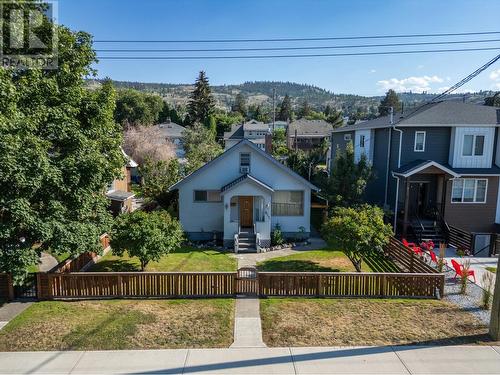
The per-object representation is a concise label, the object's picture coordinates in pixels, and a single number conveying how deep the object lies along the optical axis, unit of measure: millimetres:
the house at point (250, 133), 67438
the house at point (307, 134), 68688
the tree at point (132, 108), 65062
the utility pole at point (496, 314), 9805
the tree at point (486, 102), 30578
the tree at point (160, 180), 24875
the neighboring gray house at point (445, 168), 21500
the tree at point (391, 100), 117500
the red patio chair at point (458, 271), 13722
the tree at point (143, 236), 14336
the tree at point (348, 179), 21934
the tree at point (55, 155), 10141
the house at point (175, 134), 61181
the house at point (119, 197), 22925
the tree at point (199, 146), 33906
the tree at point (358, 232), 14750
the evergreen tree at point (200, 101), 84000
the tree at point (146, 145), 42188
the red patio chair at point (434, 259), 16098
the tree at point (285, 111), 121931
